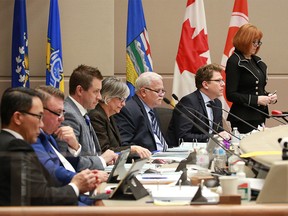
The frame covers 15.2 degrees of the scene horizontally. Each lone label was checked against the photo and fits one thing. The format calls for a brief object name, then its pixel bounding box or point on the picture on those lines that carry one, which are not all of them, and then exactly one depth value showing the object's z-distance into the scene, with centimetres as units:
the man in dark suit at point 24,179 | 288
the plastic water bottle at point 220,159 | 568
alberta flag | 1109
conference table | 279
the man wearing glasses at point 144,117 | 860
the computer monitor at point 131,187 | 395
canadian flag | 1141
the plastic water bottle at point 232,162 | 491
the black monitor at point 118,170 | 506
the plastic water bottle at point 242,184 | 343
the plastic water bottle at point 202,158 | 597
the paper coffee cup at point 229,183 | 370
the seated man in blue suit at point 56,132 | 470
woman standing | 950
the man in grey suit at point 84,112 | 634
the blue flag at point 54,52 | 1066
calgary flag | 1162
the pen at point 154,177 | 548
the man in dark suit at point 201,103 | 913
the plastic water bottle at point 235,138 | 734
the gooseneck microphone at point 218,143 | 571
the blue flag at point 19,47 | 1063
